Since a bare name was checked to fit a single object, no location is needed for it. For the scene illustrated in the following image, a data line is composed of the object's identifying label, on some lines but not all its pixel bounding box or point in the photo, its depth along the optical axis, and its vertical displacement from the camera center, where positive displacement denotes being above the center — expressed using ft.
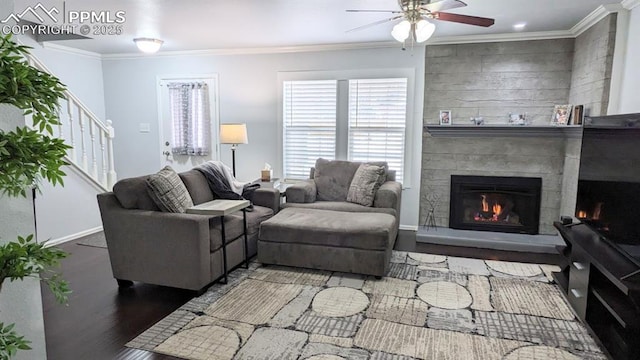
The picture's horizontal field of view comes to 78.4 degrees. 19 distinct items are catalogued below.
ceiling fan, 8.73 +2.74
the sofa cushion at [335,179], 15.94 -1.90
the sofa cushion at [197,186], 12.25 -1.75
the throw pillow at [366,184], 14.69 -1.93
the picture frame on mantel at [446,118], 16.12 +0.67
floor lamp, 16.74 -0.10
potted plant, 3.38 -0.18
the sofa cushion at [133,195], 10.63 -1.75
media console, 6.94 -3.17
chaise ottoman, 11.35 -3.26
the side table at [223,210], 10.38 -2.11
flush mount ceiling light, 15.96 +3.50
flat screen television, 7.75 -1.02
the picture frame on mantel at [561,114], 14.37 +0.81
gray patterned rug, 7.82 -4.26
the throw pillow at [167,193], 10.45 -1.68
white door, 19.34 +0.21
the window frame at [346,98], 16.78 +1.55
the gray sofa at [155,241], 10.02 -2.89
